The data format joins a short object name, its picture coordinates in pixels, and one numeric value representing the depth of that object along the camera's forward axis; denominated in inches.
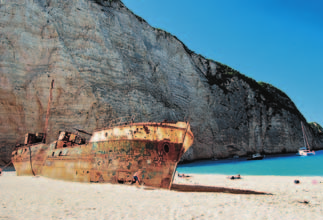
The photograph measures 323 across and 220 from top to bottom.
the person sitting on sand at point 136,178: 377.3
